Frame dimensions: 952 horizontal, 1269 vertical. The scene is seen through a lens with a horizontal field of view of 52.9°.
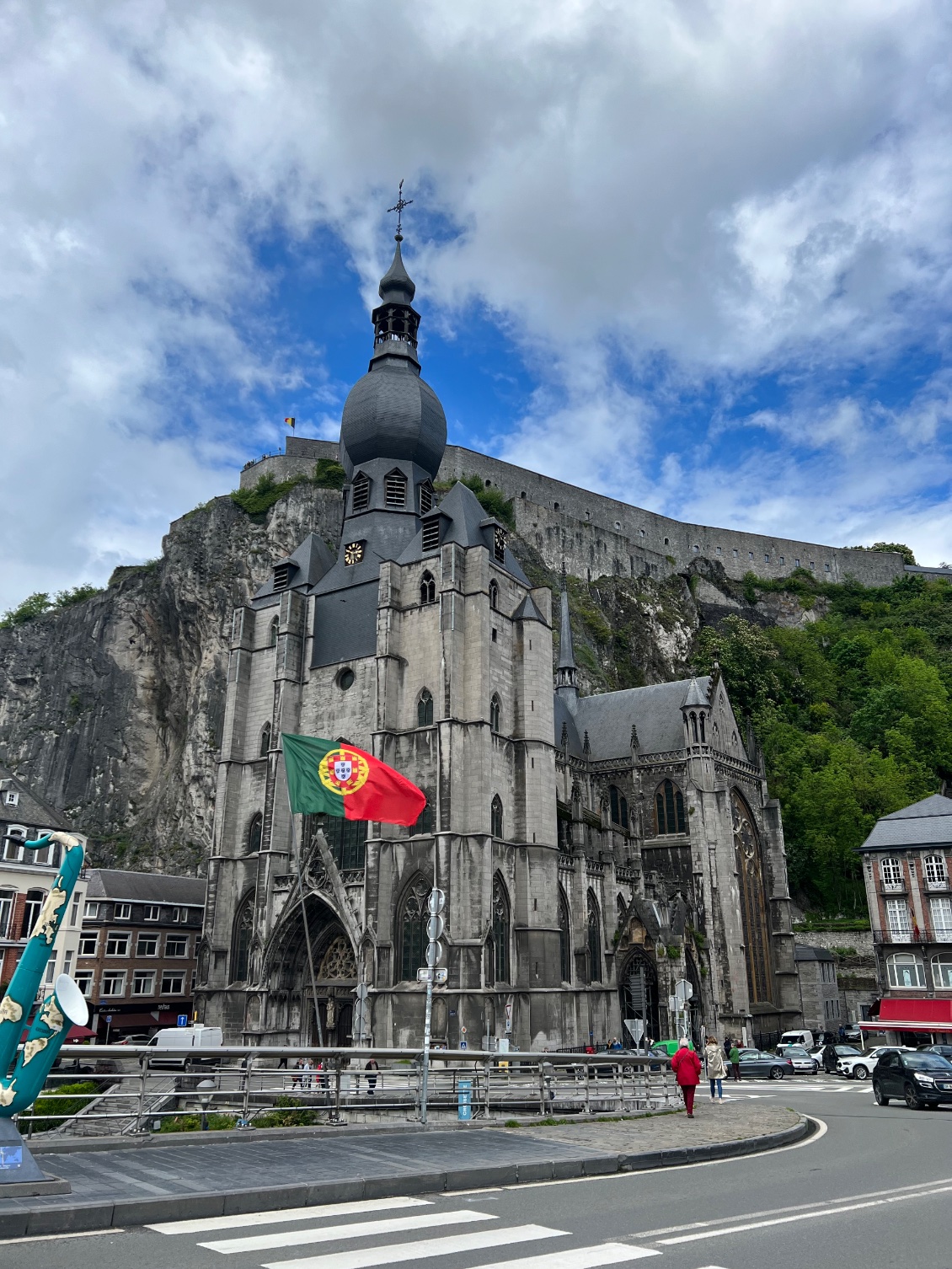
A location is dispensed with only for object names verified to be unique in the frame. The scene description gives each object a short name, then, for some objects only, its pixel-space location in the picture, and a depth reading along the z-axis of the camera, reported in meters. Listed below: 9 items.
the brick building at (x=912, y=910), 38.78
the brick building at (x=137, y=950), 41.00
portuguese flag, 21.25
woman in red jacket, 14.62
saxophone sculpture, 7.47
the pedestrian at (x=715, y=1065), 19.42
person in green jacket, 28.25
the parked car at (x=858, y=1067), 29.44
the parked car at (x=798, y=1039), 39.53
